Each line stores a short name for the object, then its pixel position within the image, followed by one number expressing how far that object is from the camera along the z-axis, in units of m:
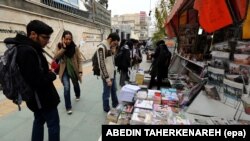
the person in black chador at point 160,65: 3.34
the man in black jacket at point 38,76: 1.25
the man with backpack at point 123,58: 3.29
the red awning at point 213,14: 1.16
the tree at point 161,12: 7.65
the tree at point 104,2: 21.44
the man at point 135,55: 4.92
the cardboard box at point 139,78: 3.07
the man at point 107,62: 2.17
